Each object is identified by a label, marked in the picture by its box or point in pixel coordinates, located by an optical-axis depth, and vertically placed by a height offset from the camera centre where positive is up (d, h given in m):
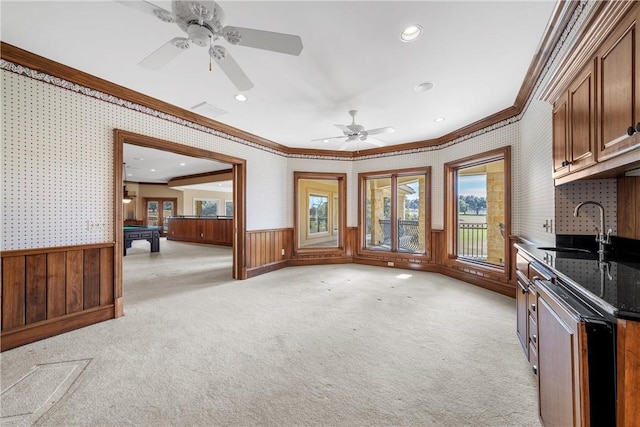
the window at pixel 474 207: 4.97 +0.16
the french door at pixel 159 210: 12.42 +0.31
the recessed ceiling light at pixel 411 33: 2.07 +1.49
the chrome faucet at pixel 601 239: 1.78 -0.18
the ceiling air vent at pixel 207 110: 3.59 +1.52
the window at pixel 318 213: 8.56 +0.10
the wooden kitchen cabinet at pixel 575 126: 1.66 +0.64
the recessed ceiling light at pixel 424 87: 2.97 +1.50
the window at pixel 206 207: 12.98 +0.47
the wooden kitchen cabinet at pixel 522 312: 2.03 -0.80
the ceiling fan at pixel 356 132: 3.79 +1.26
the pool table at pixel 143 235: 7.35 -0.54
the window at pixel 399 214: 5.65 +0.04
